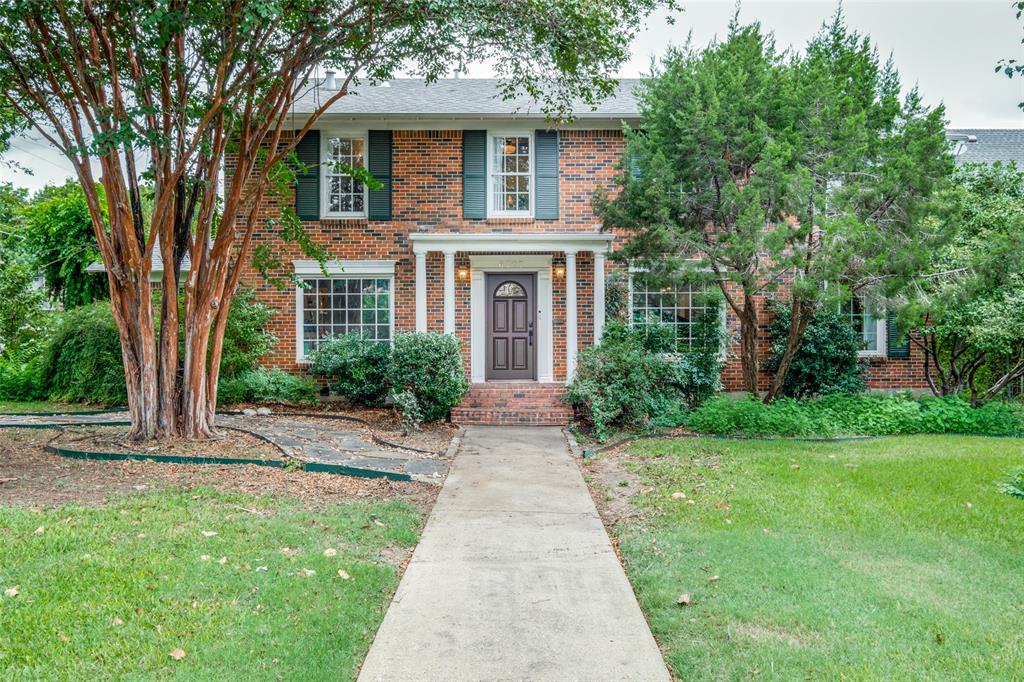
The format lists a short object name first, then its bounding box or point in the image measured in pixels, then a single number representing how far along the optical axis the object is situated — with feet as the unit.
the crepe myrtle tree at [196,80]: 21.93
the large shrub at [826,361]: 37.17
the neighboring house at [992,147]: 48.01
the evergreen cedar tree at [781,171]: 27.63
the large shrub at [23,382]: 42.11
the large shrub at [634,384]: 30.68
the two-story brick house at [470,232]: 39.24
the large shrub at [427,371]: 31.07
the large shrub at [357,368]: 36.27
